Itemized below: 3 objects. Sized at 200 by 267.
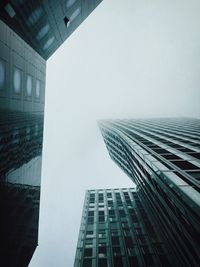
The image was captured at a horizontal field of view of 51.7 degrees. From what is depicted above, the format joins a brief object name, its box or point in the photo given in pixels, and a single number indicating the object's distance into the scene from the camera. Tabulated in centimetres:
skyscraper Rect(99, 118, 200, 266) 1264
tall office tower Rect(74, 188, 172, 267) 3416
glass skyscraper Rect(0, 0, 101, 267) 1501
